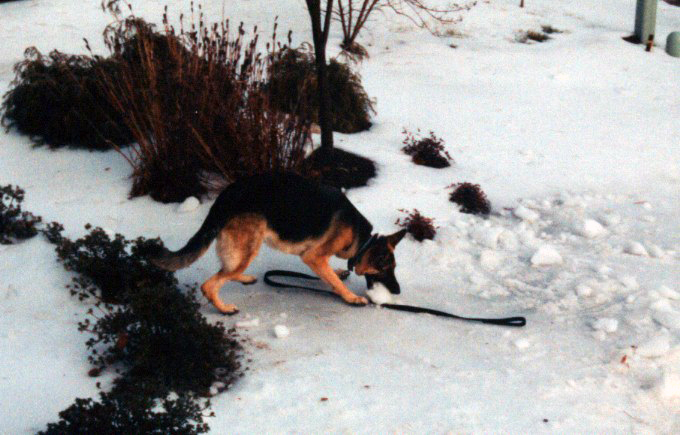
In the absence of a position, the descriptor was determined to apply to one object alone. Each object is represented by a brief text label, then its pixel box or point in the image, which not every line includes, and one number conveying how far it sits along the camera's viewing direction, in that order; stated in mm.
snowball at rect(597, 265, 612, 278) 4832
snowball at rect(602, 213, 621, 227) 5691
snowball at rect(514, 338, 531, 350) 4065
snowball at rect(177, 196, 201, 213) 5586
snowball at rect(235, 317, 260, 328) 4228
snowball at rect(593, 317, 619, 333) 4156
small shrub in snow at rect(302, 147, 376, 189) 6065
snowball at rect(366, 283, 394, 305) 4527
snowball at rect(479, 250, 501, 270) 5105
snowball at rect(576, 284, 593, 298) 4594
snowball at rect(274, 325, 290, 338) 4098
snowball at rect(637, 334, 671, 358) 3812
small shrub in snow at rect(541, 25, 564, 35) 11516
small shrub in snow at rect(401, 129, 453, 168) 6828
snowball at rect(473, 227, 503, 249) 5389
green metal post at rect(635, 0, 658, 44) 10648
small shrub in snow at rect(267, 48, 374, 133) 7219
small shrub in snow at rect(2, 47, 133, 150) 6520
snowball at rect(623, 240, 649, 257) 5152
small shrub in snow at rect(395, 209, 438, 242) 5406
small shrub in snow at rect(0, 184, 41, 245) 4969
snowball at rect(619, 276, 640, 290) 4613
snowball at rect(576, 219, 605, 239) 5504
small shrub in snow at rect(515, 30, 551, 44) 11086
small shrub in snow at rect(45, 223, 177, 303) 4402
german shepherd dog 4109
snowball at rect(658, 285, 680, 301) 4430
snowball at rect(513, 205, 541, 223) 5809
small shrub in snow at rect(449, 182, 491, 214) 5957
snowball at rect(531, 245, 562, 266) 5062
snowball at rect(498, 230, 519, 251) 5391
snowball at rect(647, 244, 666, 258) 5117
